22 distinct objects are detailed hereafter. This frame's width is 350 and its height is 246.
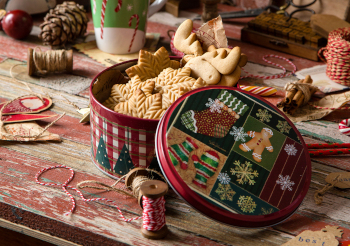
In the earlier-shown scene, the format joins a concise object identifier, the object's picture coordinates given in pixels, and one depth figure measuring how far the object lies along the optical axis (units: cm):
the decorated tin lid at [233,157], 78
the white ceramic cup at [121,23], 101
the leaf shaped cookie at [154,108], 82
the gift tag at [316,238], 79
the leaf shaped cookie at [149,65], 86
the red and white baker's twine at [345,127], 93
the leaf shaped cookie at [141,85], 84
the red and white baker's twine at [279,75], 103
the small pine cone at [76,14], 108
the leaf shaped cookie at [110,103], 85
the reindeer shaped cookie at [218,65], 85
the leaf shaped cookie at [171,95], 83
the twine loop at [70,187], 81
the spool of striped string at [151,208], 74
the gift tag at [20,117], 91
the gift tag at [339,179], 85
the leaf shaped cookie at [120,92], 85
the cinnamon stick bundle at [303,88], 96
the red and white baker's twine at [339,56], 98
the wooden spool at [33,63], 99
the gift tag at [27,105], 93
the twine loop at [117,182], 81
